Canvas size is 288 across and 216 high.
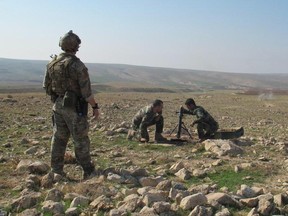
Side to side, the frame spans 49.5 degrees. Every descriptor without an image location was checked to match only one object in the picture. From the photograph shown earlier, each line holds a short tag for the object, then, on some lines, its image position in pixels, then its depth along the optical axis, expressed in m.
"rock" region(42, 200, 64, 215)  3.94
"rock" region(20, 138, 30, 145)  8.27
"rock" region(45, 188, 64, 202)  4.27
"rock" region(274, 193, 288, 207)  4.01
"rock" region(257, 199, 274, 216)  3.82
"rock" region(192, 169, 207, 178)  5.42
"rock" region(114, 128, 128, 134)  9.72
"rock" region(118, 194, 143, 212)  3.93
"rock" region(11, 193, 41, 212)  4.08
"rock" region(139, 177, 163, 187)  4.87
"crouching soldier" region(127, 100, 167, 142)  8.69
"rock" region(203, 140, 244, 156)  7.02
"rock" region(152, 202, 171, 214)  3.84
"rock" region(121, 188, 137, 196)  4.42
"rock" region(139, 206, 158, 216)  3.78
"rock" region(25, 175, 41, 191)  4.78
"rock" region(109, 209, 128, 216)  3.82
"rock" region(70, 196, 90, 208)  4.08
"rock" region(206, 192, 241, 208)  4.02
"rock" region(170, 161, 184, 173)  5.78
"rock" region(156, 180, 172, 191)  4.59
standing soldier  5.18
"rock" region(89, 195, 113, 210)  4.01
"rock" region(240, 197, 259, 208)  4.02
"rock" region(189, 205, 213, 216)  3.78
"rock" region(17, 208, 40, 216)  3.90
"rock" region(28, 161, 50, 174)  5.56
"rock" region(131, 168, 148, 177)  5.31
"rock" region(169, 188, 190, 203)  4.18
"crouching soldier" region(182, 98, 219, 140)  8.89
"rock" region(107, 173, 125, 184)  5.01
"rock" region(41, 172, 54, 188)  4.87
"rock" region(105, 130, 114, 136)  9.42
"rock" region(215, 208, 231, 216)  3.76
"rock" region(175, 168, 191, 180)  5.33
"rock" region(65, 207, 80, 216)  3.89
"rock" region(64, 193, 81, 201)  4.28
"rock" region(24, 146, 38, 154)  7.29
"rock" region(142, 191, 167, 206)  4.01
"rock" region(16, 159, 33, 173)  5.74
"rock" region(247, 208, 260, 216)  3.74
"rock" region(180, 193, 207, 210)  3.92
